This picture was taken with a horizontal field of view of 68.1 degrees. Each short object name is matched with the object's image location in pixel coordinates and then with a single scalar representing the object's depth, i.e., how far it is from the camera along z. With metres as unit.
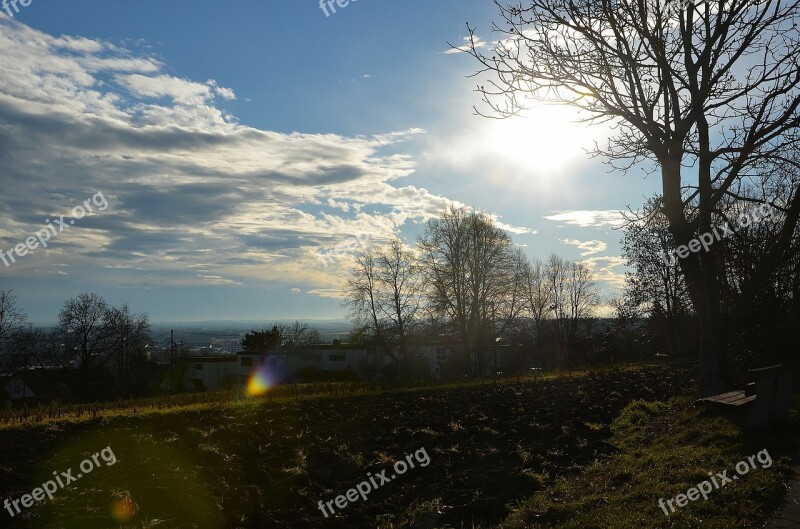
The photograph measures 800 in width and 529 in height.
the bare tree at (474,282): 46.50
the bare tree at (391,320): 51.41
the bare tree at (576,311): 68.31
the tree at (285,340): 60.66
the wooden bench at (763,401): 8.72
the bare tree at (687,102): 10.46
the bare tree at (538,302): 55.97
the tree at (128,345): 58.31
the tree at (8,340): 61.53
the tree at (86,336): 61.00
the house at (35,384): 61.44
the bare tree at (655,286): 41.44
